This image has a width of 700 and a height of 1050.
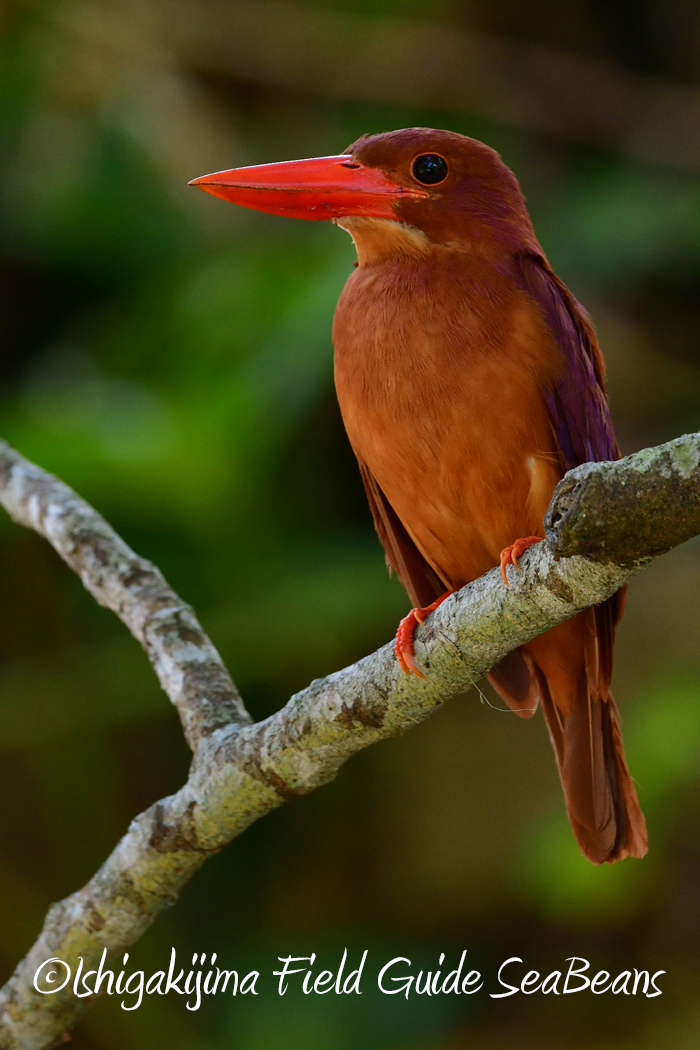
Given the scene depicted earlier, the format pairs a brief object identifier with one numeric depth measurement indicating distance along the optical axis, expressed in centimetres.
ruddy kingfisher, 486
